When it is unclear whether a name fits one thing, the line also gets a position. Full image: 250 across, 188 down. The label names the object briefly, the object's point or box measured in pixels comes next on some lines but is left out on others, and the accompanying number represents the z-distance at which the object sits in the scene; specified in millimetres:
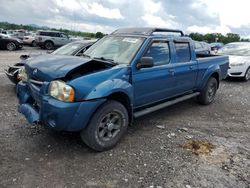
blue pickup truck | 2555
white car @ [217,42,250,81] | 7114
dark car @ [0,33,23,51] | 14102
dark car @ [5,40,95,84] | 4895
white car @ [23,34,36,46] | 18485
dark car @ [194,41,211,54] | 10277
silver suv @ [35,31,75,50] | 17098
